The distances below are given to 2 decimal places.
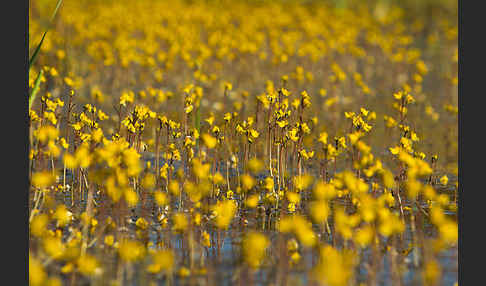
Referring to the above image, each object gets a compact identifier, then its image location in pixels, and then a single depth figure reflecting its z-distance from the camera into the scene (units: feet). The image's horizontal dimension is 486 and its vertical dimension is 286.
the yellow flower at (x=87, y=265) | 26.09
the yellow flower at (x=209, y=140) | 32.23
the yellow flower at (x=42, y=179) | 27.68
